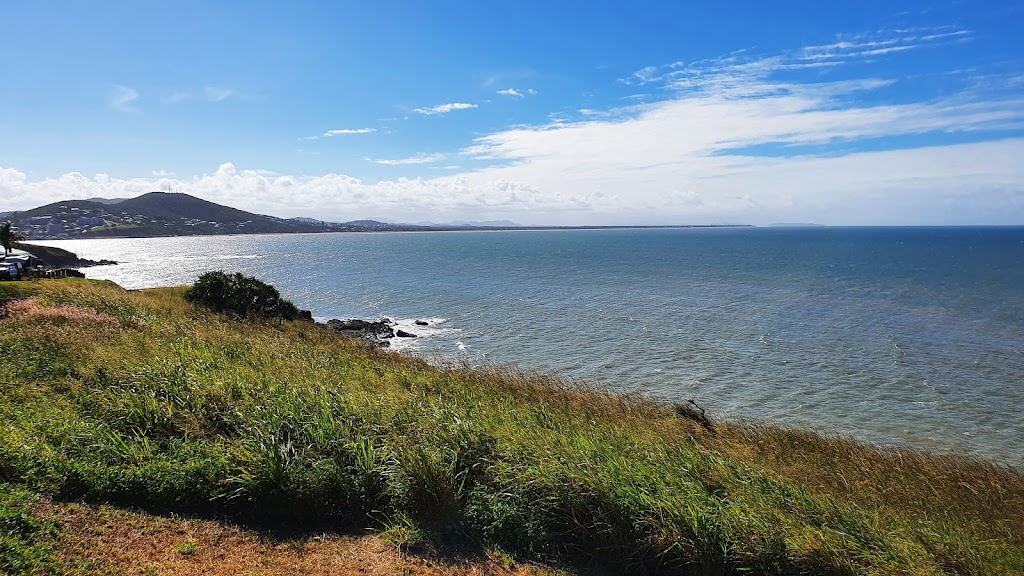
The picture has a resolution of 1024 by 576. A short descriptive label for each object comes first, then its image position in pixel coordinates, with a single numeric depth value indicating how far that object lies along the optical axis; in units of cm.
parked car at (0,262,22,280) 3312
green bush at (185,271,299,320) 3547
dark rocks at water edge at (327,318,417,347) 3931
